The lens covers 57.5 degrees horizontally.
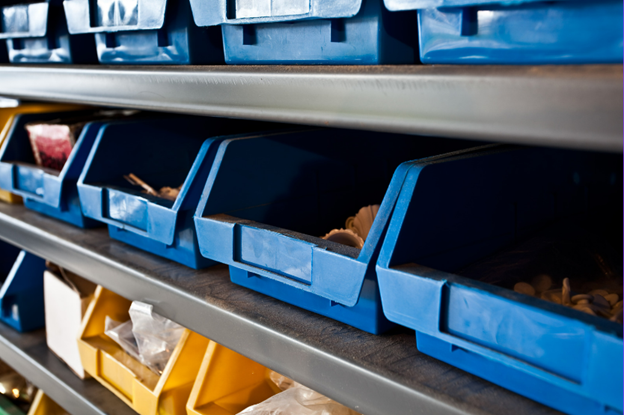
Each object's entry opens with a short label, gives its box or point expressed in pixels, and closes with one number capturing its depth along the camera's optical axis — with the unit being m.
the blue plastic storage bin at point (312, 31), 0.81
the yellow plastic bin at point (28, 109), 2.09
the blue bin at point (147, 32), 1.13
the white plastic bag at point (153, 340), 1.42
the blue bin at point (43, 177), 1.51
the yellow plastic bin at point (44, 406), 1.87
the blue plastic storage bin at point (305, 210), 0.88
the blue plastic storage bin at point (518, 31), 0.57
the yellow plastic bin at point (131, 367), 1.29
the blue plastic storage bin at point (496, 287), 0.62
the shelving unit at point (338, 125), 0.58
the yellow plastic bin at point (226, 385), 1.21
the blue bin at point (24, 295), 1.91
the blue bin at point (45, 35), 1.47
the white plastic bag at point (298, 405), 1.12
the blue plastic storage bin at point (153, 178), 1.18
